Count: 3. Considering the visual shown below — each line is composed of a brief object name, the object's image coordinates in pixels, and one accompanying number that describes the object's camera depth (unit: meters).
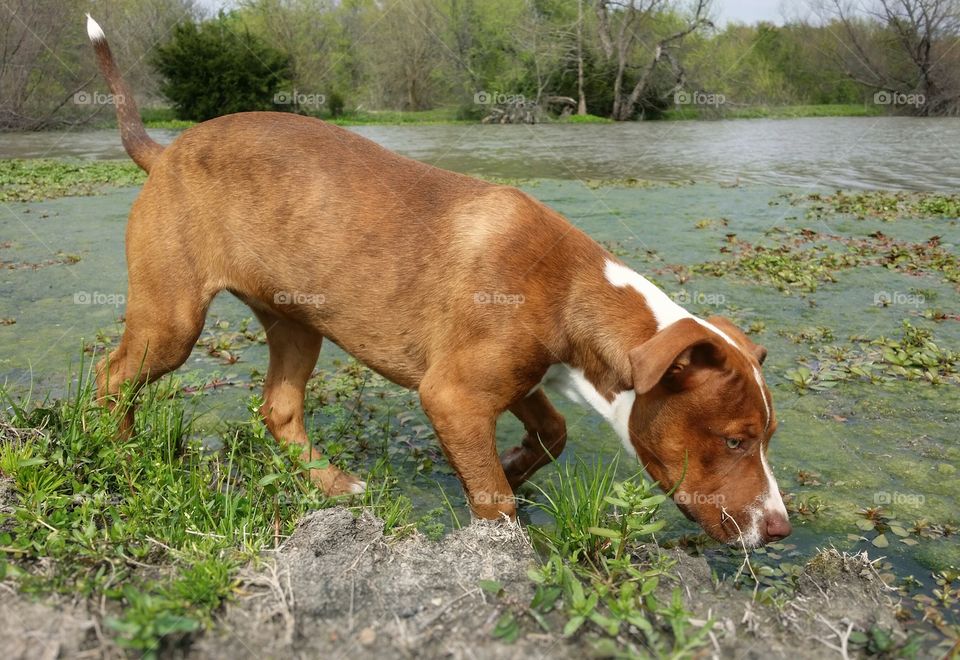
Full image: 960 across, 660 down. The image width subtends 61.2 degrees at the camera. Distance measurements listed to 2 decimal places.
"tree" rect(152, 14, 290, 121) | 36.75
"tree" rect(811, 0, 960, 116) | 39.25
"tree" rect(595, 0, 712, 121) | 42.50
